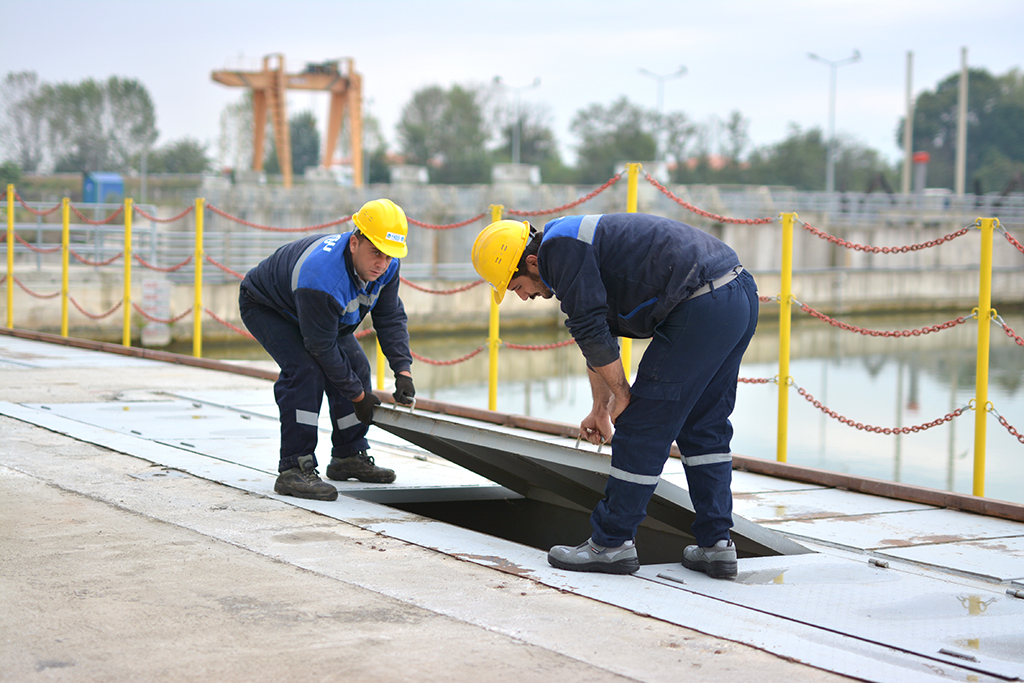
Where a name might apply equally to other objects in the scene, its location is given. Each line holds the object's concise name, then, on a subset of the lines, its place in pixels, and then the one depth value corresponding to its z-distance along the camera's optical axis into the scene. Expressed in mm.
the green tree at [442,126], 89438
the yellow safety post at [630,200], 7665
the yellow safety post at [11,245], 15664
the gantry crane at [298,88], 51875
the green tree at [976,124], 96000
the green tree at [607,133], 87562
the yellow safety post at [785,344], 6867
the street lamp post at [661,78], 49466
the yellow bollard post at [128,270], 13648
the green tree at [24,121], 77812
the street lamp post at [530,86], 48469
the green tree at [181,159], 92750
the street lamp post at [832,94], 47094
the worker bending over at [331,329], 5211
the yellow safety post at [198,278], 12289
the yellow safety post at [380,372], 9639
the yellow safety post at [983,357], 5828
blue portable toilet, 45094
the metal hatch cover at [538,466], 4625
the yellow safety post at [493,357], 8547
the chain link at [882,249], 6035
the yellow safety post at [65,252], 14836
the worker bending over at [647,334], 4105
